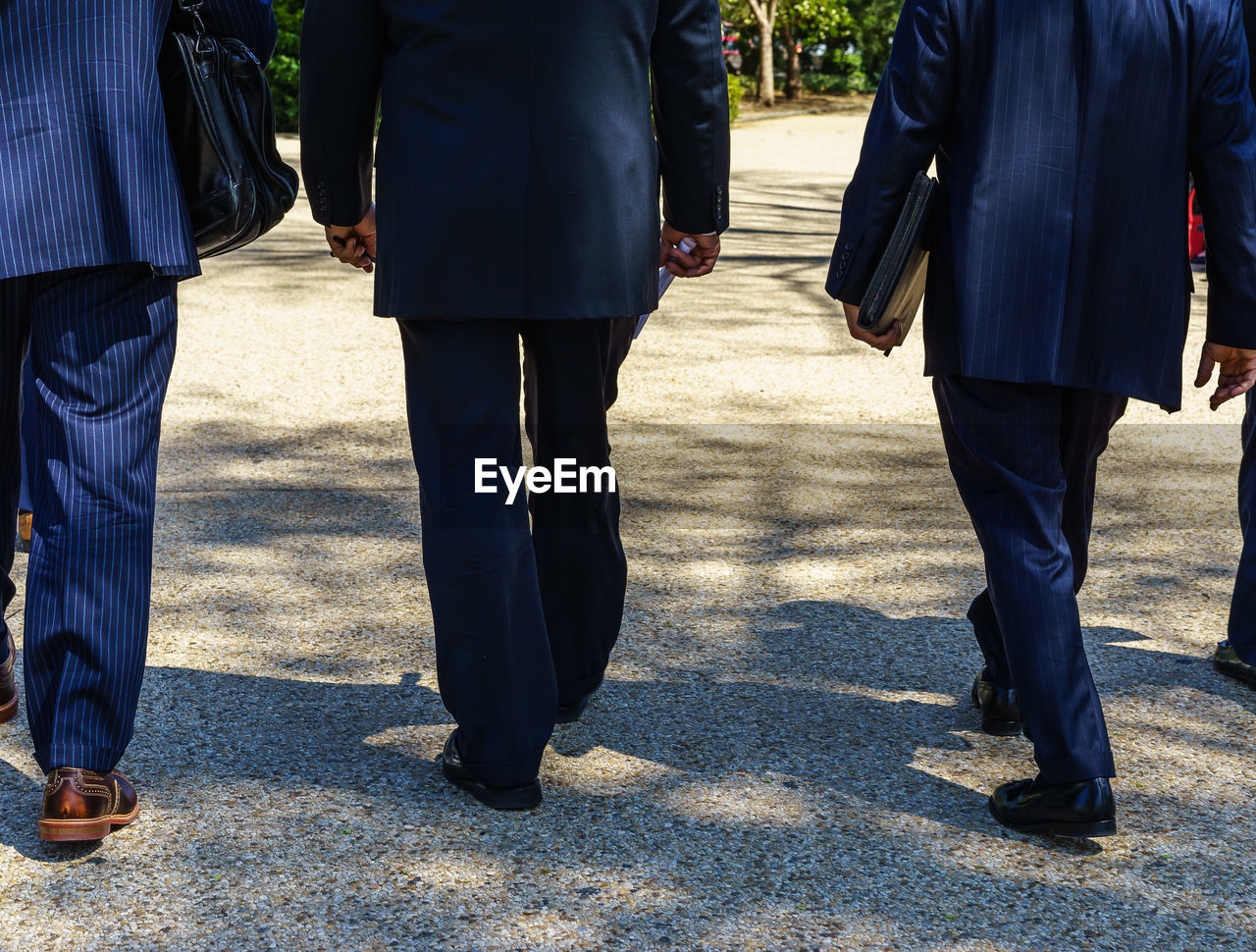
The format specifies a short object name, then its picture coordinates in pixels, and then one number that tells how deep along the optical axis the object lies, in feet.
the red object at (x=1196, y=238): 30.60
